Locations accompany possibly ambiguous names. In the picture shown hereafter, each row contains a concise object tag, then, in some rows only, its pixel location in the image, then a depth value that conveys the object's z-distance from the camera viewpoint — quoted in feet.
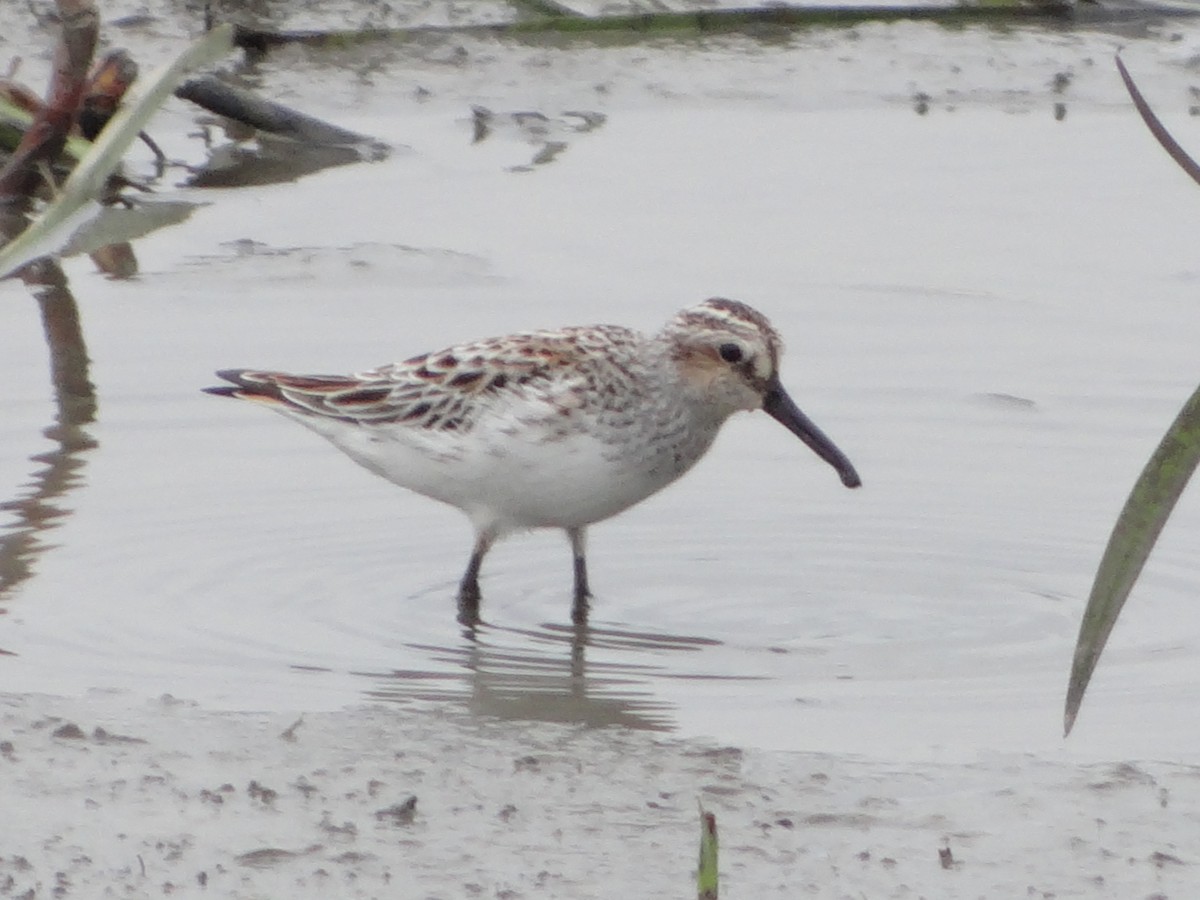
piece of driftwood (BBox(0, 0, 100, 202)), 35.99
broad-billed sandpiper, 25.34
